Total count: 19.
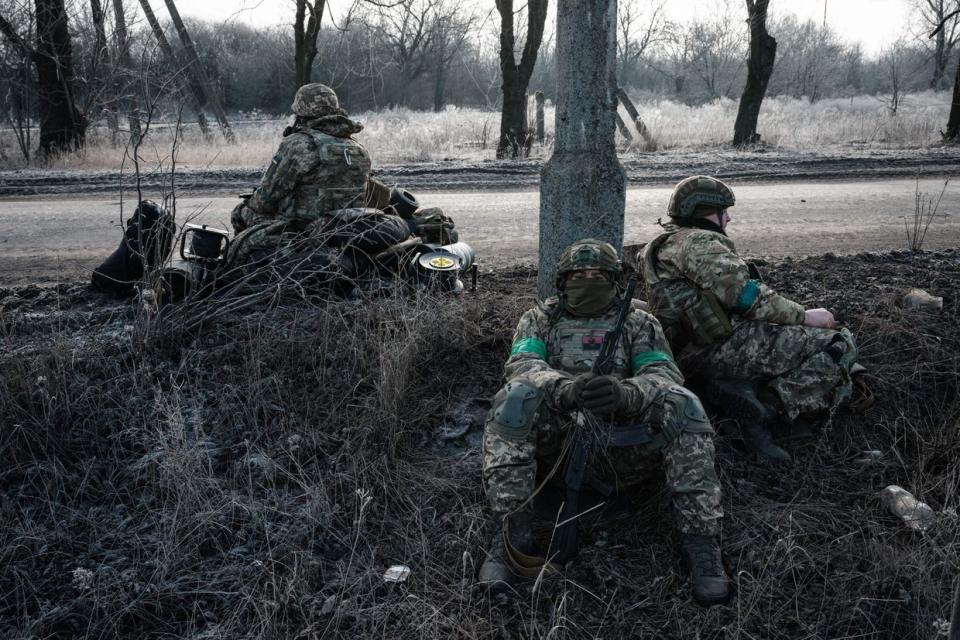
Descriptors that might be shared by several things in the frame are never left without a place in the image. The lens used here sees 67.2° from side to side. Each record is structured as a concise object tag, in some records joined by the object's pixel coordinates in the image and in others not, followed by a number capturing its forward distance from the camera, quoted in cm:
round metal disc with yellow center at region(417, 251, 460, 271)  468
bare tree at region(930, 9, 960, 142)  1423
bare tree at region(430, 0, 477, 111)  3522
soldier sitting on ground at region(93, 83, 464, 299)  436
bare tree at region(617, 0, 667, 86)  3838
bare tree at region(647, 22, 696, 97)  4303
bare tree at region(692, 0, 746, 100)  4159
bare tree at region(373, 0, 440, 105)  3431
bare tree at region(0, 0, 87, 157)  1262
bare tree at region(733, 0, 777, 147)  1403
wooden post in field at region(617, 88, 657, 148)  1465
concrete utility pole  392
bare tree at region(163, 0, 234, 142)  1433
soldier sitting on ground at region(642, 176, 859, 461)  353
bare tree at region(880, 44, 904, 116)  3793
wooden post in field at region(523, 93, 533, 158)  1338
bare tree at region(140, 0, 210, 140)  1027
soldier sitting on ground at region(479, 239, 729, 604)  273
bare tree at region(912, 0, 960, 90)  2841
